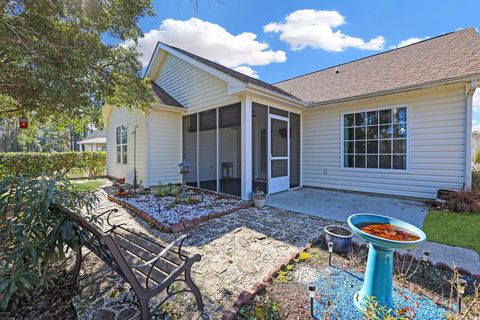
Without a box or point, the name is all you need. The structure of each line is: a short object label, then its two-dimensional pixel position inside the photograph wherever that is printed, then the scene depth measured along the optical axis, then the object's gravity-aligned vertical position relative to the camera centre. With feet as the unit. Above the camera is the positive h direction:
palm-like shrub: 6.76 -2.53
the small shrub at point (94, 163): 43.24 -1.94
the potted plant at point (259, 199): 19.25 -4.14
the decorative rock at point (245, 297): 7.17 -4.78
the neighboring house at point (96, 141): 75.46 +4.42
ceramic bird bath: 6.35 -3.62
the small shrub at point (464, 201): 16.66 -3.90
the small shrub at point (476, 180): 18.52 -2.63
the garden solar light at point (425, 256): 9.33 -4.53
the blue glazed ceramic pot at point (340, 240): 10.41 -4.24
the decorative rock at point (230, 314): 6.42 -4.83
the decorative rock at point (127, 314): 6.86 -5.13
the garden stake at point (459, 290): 5.35 -4.10
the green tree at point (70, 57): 14.25 +6.99
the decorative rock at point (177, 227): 13.75 -4.73
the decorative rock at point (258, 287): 7.62 -4.75
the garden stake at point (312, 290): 6.27 -3.95
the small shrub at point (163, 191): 22.63 -4.12
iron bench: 5.57 -3.49
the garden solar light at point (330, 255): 9.26 -4.51
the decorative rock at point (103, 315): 6.86 -5.13
